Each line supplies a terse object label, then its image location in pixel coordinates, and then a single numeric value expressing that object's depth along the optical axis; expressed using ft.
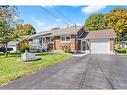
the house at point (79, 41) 45.01
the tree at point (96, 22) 85.62
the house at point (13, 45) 74.59
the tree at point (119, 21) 72.37
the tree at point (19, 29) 39.19
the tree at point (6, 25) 36.78
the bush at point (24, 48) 47.34
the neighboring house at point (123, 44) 76.84
